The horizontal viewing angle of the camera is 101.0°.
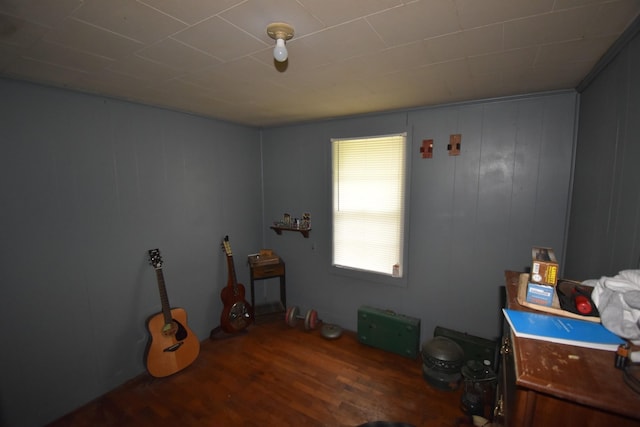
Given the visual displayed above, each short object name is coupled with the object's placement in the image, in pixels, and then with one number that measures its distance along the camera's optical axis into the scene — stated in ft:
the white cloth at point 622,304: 2.70
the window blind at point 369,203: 9.76
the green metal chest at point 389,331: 9.40
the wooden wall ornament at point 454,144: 8.55
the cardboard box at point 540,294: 3.56
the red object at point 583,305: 3.19
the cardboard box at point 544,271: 3.58
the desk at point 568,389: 2.12
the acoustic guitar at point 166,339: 8.41
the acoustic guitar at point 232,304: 10.65
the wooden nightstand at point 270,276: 11.62
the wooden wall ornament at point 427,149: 8.98
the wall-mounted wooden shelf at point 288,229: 11.68
